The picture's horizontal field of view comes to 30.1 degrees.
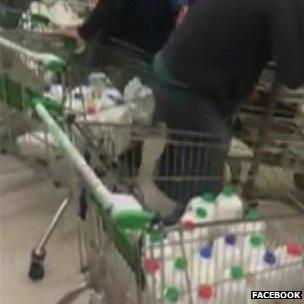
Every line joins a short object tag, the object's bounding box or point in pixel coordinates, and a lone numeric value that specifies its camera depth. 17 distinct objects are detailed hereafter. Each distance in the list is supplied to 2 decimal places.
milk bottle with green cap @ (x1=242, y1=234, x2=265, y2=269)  1.25
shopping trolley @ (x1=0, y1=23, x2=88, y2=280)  1.72
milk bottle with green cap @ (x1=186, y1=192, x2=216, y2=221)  1.47
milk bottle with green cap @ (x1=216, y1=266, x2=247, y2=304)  1.18
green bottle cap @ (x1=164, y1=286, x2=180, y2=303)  1.11
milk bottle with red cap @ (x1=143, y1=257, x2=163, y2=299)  1.04
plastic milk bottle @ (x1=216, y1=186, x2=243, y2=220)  1.48
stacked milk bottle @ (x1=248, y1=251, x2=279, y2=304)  1.20
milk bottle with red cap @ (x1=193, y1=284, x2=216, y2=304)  1.14
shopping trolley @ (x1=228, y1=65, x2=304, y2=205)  1.90
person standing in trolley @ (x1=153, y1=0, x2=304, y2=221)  1.58
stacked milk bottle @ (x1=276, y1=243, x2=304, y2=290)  1.23
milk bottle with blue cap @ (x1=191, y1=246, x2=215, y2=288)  1.19
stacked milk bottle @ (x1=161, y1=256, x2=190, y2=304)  1.11
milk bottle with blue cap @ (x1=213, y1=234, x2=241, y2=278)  1.24
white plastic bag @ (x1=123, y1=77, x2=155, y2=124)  1.94
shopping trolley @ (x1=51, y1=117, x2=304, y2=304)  1.05
